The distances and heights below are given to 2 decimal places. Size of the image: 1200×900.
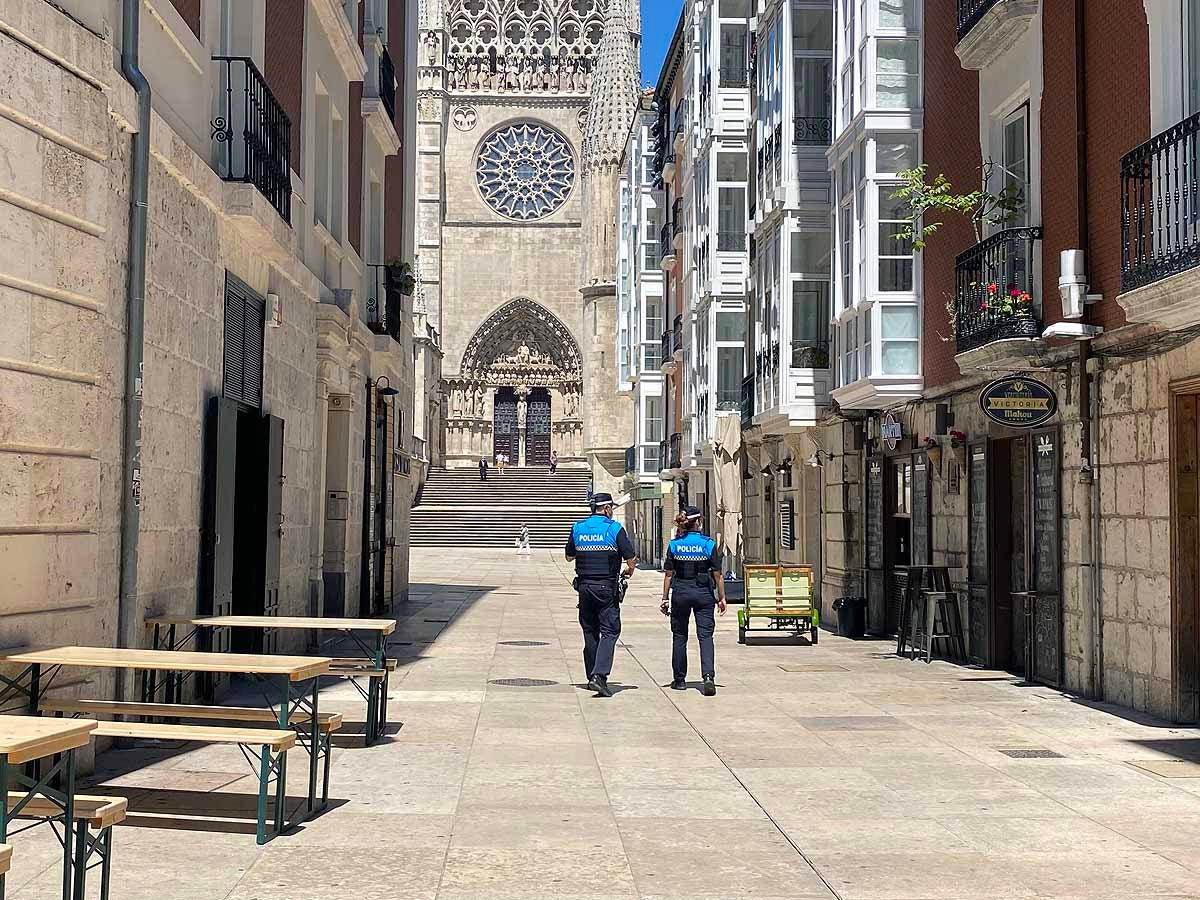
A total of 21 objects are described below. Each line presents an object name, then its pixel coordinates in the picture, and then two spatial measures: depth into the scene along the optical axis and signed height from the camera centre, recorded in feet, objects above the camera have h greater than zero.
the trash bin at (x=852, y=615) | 65.98 -3.95
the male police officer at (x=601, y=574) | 42.80 -1.42
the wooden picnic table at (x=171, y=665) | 23.90 -2.41
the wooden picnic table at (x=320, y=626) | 32.65 -2.38
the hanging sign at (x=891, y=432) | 61.57 +4.16
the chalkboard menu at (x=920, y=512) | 59.16 +0.72
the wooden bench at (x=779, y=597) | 62.39 -2.99
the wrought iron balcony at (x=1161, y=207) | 34.63 +8.15
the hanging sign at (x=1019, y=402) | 43.55 +3.85
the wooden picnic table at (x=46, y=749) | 15.03 -2.43
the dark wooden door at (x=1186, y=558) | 37.06 -0.67
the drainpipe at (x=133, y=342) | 30.35 +3.77
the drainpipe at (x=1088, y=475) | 42.19 +1.63
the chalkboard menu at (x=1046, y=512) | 44.86 +0.58
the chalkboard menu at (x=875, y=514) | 66.03 +0.69
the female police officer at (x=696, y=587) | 43.55 -1.83
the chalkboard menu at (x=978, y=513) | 51.57 +0.61
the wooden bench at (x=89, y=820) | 16.76 -3.58
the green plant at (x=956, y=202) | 48.78 +11.41
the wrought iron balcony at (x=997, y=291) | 45.70 +7.90
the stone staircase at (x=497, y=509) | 193.67 +2.37
